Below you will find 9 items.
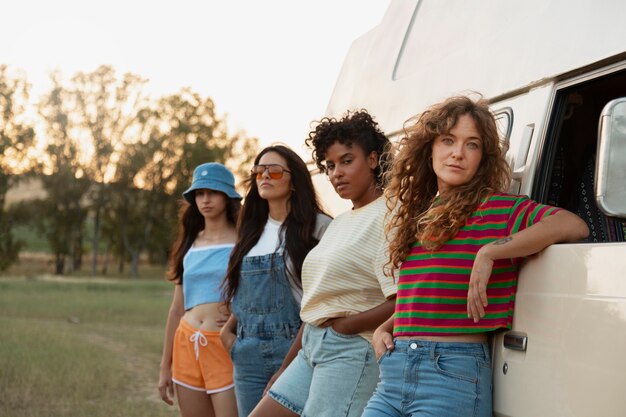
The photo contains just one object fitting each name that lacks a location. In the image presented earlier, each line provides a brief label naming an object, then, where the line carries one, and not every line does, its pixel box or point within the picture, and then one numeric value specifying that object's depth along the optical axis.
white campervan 2.41
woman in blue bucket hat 5.07
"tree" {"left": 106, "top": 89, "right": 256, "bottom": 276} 57.34
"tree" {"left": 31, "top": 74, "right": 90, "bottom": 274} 55.50
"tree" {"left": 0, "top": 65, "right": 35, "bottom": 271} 52.97
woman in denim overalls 4.40
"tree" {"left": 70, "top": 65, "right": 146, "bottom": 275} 57.41
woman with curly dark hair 3.43
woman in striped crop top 2.77
